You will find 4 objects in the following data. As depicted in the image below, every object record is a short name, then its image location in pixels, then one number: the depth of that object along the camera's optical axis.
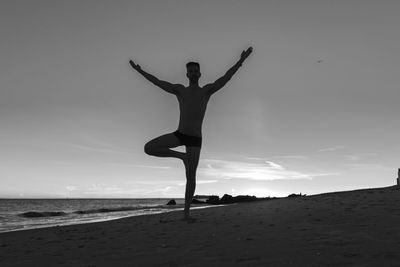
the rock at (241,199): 45.41
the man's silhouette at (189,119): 7.48
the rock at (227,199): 45.69
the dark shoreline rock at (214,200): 45.41
